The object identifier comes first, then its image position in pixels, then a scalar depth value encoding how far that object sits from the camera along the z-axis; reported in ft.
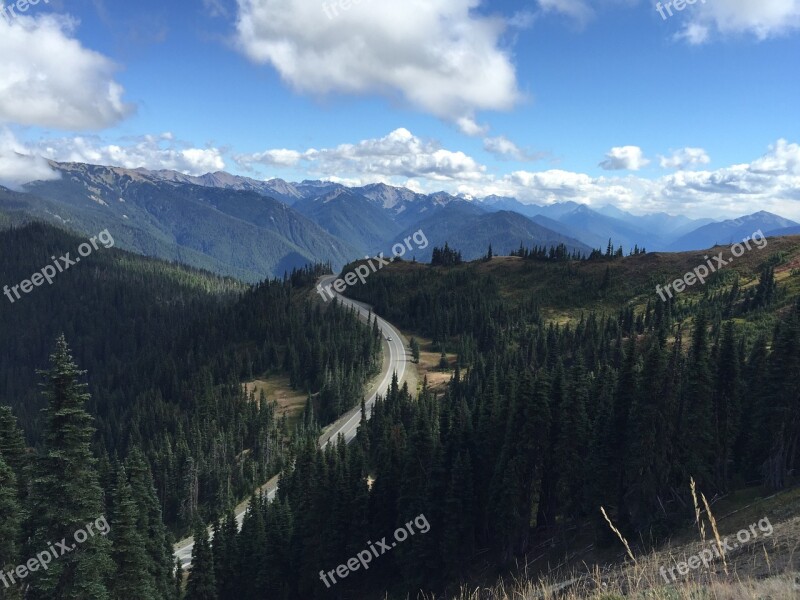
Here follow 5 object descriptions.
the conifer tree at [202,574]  176.14
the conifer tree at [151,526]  147.78
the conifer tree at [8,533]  85.81
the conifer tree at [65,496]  73.05
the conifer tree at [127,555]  99.30
